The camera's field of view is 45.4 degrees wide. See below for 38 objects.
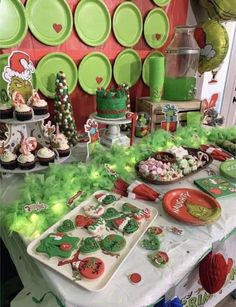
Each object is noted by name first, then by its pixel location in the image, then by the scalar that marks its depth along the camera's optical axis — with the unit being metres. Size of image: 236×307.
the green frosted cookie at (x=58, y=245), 0.57
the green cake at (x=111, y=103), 1.02
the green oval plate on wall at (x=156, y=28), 1.31
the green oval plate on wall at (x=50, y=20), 0.99
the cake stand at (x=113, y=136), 1.05
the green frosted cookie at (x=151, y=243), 0.61
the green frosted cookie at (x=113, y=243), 0.60
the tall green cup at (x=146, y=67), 1.37
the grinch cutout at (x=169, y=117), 1.21
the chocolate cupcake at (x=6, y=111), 0.83
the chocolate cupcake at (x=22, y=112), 0.83
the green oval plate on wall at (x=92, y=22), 1.10
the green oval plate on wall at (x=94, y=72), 1.18
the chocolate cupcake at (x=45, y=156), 0.86
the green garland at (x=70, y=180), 0.66
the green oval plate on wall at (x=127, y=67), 1.28
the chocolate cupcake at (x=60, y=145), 0.91
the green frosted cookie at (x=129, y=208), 0.72
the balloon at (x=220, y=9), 1.30
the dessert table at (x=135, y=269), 0.50
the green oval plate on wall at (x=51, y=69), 1.07
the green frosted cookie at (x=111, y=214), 0.69
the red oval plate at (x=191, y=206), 0.69
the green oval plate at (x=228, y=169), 0.89
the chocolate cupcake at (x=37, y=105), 0.88
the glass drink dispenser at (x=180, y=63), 1.31
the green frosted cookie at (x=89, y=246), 0.59
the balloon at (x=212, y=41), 1.35
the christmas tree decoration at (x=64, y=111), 1.02
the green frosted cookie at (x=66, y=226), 0.65
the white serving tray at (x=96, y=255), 0.52
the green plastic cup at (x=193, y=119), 1.28
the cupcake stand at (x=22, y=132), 0.84
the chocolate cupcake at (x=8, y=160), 0.83
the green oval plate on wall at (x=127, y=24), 1.21
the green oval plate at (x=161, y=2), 1.30
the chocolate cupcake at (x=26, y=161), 0.83
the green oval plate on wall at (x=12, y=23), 0.93
